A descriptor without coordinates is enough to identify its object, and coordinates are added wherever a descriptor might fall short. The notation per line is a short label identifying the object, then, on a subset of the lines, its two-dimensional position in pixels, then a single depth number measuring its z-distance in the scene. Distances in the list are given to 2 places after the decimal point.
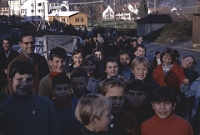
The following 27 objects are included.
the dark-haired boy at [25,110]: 3.32
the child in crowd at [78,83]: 4.73
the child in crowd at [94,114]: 2.93
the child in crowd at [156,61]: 10.62
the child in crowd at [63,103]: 4.07
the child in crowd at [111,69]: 5.59
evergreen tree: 91.38
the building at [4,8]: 126.22
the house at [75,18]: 92.94
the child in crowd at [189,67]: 6.91
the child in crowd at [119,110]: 3.74
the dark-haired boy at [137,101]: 4.34
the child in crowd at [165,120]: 3.84
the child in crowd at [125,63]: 6.79
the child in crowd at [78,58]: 6.70
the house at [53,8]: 109.20
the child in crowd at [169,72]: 6.55
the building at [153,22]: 58.75
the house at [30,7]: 112.19
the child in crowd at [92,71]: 5.66
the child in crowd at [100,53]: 8.41
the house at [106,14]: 121.99
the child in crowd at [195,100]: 6.15
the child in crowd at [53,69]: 4.85
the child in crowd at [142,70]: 5.41
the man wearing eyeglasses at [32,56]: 5.57
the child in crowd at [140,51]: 8.95
